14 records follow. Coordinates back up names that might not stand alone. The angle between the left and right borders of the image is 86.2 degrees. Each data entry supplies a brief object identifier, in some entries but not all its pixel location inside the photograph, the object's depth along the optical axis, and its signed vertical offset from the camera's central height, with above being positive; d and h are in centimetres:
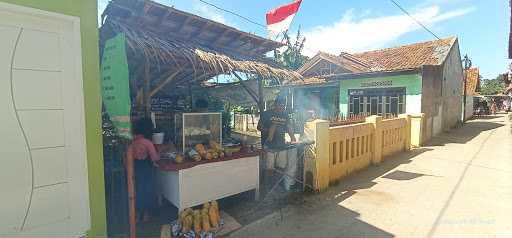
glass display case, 455 -38
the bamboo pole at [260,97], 661 +25
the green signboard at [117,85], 307 +26
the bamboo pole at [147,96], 431 +20
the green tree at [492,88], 4878 +339
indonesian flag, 752 +255
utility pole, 2288 +316
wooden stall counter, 406 -117
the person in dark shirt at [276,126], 590 -41
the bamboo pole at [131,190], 344 -106
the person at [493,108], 3941 -34
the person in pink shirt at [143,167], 416 -95
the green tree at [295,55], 2950 +577
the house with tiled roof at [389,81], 1348 +137
